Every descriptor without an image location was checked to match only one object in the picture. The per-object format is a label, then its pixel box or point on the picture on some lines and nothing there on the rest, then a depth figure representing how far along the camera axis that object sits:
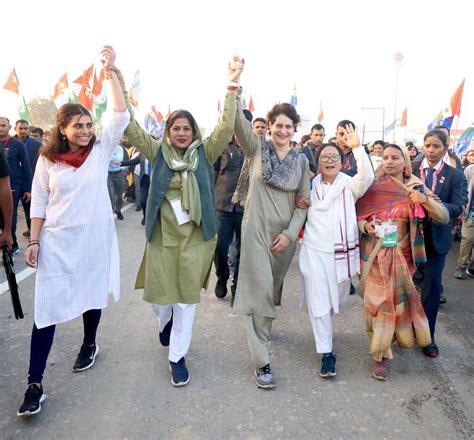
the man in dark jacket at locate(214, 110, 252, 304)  4.22
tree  51.94
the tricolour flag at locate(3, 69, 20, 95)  10.76
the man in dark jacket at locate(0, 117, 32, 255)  5.78
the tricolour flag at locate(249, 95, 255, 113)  16.36
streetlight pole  24.69
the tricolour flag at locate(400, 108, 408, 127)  16.20
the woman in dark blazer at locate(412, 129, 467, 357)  3.21
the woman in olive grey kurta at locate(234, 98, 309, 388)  2.87
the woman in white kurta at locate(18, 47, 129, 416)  2.52
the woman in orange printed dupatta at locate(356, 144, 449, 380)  2.90
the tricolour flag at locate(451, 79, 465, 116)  9.62
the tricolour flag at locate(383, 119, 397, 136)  16.28
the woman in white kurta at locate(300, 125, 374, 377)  2.90
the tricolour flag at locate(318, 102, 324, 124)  16.97
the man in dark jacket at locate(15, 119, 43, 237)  6.91
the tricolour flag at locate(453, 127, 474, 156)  11.58
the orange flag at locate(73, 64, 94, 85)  11.19
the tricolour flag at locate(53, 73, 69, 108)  12.49
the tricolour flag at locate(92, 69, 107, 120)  11.88
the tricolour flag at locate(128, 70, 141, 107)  11.60
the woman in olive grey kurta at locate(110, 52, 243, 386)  2.74
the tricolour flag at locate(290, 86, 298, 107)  14.66
